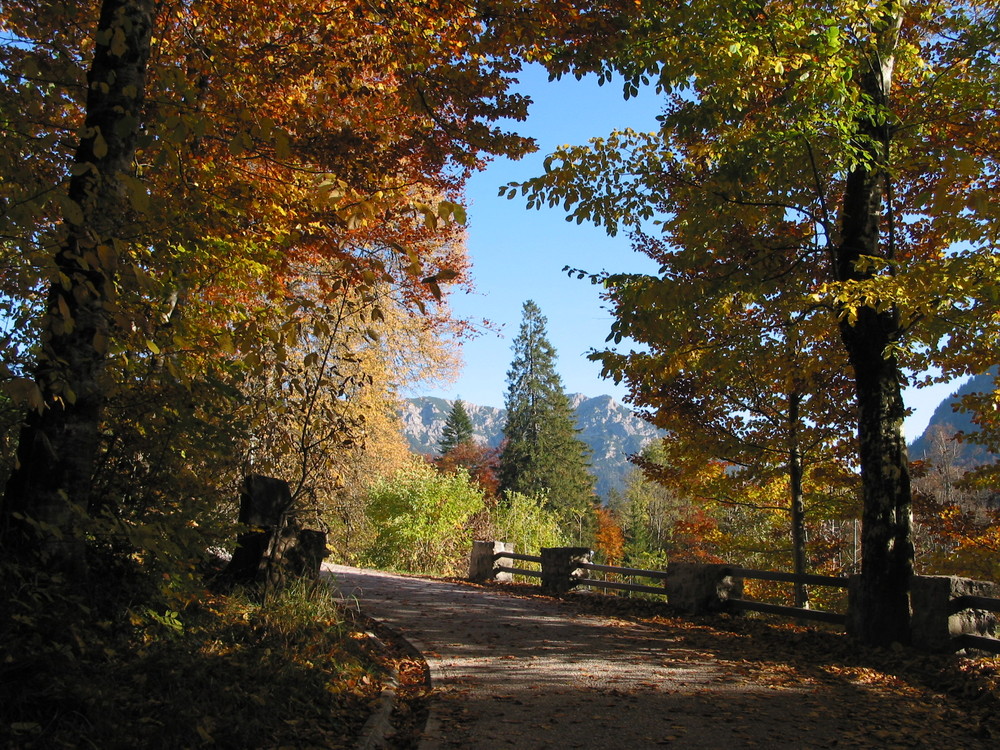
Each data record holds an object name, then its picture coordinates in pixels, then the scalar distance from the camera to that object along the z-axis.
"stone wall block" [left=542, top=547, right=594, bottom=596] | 13.20
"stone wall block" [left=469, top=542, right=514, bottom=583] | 15.59
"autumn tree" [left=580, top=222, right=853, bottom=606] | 8.80
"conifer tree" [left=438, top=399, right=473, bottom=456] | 71.44
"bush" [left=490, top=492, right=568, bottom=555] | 22.14
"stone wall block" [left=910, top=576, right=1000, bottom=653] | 7.97
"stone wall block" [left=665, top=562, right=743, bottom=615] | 10.43
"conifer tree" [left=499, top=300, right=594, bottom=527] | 49.91
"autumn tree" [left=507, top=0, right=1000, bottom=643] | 7.24
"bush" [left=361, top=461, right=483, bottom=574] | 20.34
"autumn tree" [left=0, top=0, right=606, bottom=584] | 3.43
